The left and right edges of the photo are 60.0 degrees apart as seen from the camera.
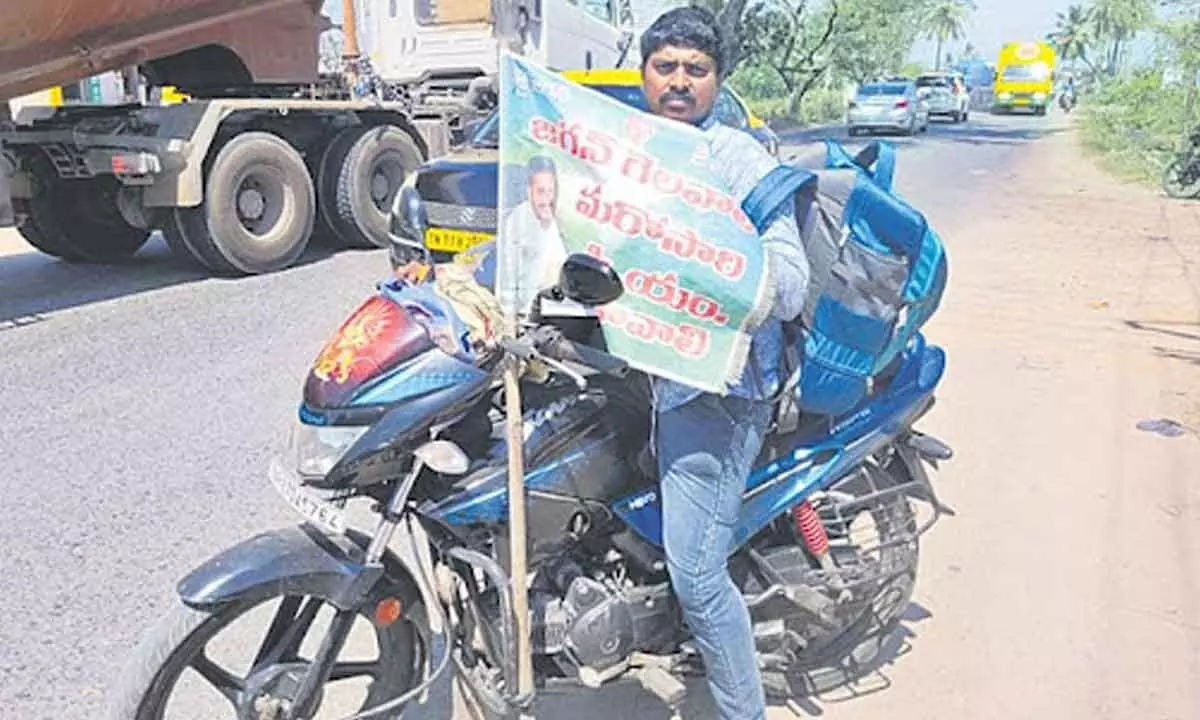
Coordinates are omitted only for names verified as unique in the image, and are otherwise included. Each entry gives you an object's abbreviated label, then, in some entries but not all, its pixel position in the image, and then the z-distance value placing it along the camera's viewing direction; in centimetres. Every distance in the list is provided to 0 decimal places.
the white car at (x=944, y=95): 3969
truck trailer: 795
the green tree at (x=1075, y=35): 9319
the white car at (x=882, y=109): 3108
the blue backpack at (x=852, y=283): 259
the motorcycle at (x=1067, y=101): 5693
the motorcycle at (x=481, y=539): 221
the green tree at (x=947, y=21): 8768
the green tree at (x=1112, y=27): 7409
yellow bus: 4825
